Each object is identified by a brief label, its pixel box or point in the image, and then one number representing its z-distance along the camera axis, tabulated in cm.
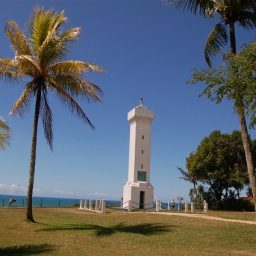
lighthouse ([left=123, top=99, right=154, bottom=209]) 3109
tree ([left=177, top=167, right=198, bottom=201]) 3622
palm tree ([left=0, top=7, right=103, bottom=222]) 1639
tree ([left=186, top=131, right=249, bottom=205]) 3369
